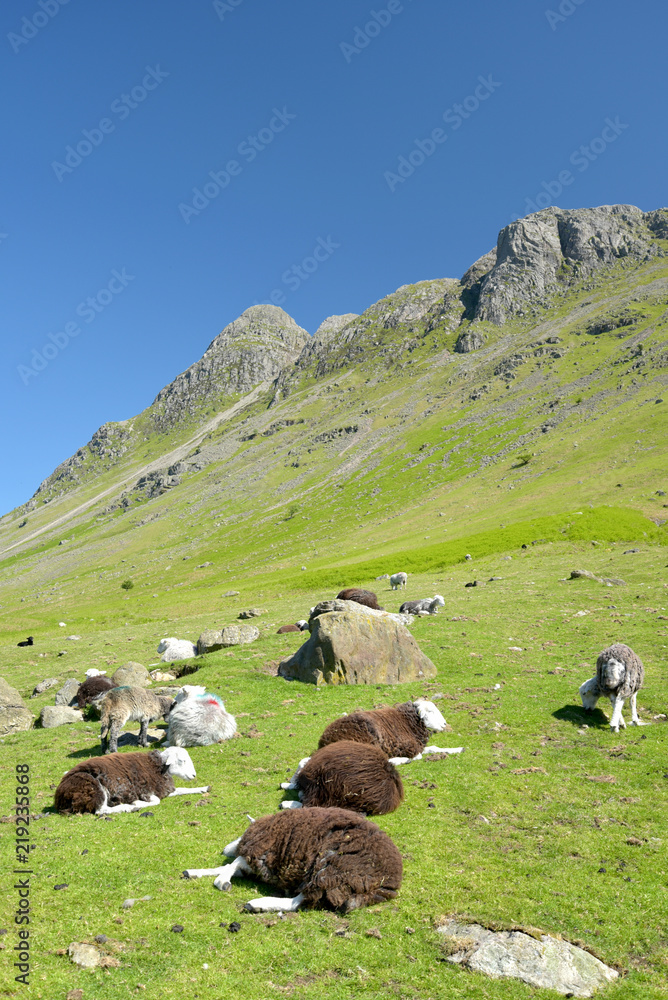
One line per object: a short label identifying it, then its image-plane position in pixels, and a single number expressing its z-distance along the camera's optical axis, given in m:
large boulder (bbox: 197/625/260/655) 29.31
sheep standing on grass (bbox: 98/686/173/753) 15.30
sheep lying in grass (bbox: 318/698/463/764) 13.44
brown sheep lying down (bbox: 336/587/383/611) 33.00
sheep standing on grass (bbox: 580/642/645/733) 15.07
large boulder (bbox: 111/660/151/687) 22.27
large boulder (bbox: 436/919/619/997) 6.36
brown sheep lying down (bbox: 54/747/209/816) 11.45
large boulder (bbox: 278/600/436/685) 20.66
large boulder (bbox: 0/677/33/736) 19.83
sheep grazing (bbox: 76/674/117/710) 21.17
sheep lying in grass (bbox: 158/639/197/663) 29.36
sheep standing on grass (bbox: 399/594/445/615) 32.66
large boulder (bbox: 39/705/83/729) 19.70
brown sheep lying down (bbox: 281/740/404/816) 10.76
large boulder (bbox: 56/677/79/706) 23.33
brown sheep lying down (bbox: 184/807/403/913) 7.93
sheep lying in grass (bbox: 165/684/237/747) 15.78
